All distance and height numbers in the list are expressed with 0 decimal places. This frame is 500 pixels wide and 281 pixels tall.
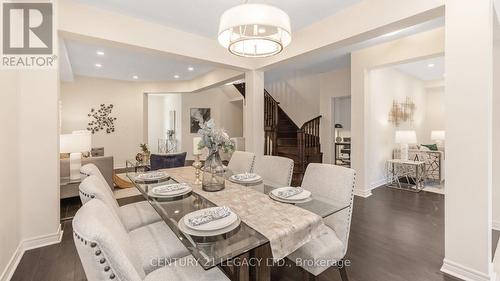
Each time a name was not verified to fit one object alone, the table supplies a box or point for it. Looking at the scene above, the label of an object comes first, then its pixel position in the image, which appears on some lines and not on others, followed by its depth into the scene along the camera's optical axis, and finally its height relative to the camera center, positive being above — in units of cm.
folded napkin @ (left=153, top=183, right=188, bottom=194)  190 -43
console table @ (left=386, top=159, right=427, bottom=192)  485 -81
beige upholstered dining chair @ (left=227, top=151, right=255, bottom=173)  284 -32
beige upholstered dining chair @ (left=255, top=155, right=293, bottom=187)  233 -36
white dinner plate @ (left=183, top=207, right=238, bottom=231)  123 -47
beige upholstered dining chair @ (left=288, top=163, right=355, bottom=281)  156 -64
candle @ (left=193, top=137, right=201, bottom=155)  210 -7
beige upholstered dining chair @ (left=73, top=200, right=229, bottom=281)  83 -41
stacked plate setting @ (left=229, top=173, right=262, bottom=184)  226 -41
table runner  123 -49
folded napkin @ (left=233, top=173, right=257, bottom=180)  232 -39
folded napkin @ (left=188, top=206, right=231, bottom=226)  128 -46
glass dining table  107 -51
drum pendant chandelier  163 +87
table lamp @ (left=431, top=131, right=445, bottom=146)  595 +7
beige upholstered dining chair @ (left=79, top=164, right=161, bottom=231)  146 -68
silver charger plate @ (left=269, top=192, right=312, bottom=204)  168 -46
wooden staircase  567 -7
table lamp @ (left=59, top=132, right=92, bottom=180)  294 -8
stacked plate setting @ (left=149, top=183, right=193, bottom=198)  184 -44
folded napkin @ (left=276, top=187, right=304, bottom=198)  176 -43
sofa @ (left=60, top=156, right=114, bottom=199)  356 -54
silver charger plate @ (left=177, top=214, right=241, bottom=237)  121 -50
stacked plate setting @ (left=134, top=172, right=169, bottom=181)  239 -42
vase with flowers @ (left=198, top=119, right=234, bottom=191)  197 -10
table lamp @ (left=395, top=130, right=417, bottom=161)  500 +1
